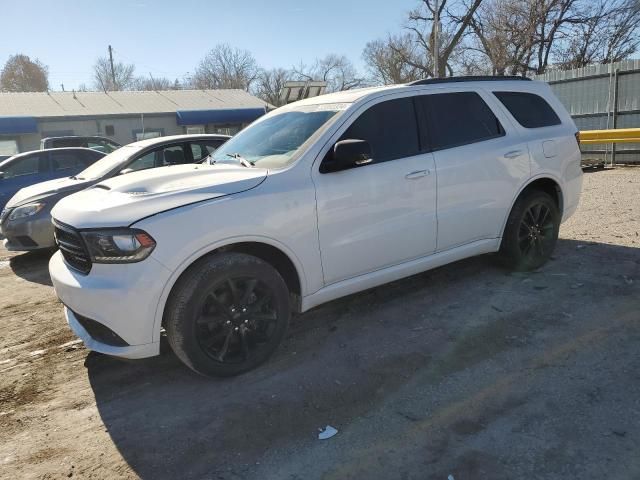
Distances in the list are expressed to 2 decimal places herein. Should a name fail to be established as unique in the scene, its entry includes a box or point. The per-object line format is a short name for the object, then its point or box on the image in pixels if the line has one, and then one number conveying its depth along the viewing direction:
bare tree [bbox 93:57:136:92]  65.12
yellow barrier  11.80
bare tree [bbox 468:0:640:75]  31.03
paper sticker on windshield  4.00
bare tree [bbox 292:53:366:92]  68.54
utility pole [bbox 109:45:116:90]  53.54
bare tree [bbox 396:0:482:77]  34.84
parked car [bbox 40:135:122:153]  14.16
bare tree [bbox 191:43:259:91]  67.38
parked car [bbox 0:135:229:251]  6.89
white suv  3.11
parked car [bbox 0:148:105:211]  9.66
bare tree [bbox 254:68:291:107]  66.31
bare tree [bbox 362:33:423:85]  45.97
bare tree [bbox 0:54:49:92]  71.44
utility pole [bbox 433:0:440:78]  22.64
